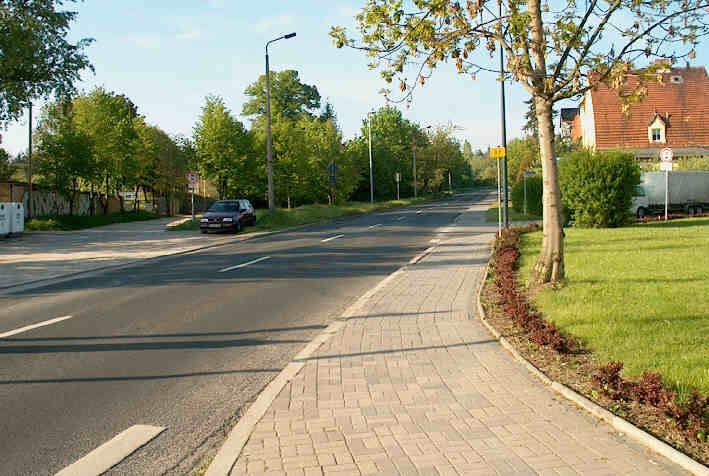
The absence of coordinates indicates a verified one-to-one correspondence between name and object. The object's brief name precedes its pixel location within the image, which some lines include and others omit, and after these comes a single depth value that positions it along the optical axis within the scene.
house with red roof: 49.19
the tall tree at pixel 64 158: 34.69
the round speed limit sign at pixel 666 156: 24.05
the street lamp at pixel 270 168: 28.90
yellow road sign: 18.16
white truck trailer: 30.88
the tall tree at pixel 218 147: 37.31
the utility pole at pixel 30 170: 32.27
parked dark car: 28.20
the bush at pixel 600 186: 20.36
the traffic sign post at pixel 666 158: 23.88
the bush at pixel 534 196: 32.59
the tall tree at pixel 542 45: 8.21
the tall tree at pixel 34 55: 26.33
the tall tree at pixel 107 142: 40.81
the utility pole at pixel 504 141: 19.92
